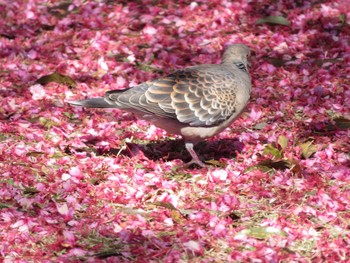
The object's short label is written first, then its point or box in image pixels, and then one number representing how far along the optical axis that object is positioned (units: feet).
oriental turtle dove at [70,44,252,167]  45.83
